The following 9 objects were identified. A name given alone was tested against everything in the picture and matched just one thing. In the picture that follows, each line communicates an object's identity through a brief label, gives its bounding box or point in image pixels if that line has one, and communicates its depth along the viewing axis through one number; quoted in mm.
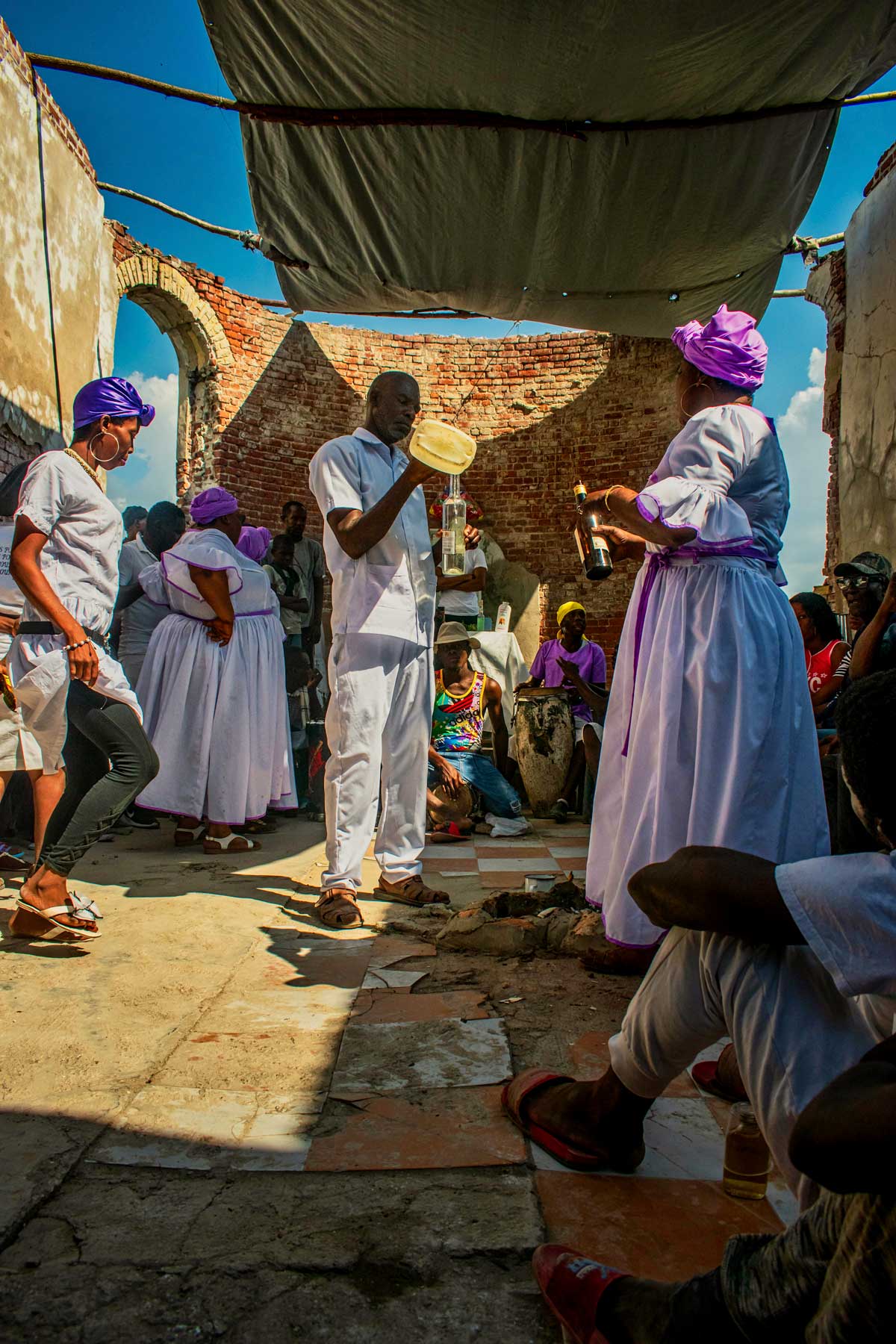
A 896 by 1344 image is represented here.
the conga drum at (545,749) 6461
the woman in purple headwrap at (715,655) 2168
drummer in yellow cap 6387
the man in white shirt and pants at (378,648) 3205
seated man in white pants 1010
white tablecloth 8672
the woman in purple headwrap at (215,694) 4496
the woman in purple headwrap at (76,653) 2699
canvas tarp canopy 3691
